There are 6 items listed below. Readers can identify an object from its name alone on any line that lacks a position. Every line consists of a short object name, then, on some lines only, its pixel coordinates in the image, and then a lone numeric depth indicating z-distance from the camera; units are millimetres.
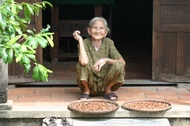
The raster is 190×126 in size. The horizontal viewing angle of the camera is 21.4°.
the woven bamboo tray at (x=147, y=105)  5277
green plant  4035
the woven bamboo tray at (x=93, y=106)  5195
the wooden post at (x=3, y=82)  5262
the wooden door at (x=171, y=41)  6621
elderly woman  5734
